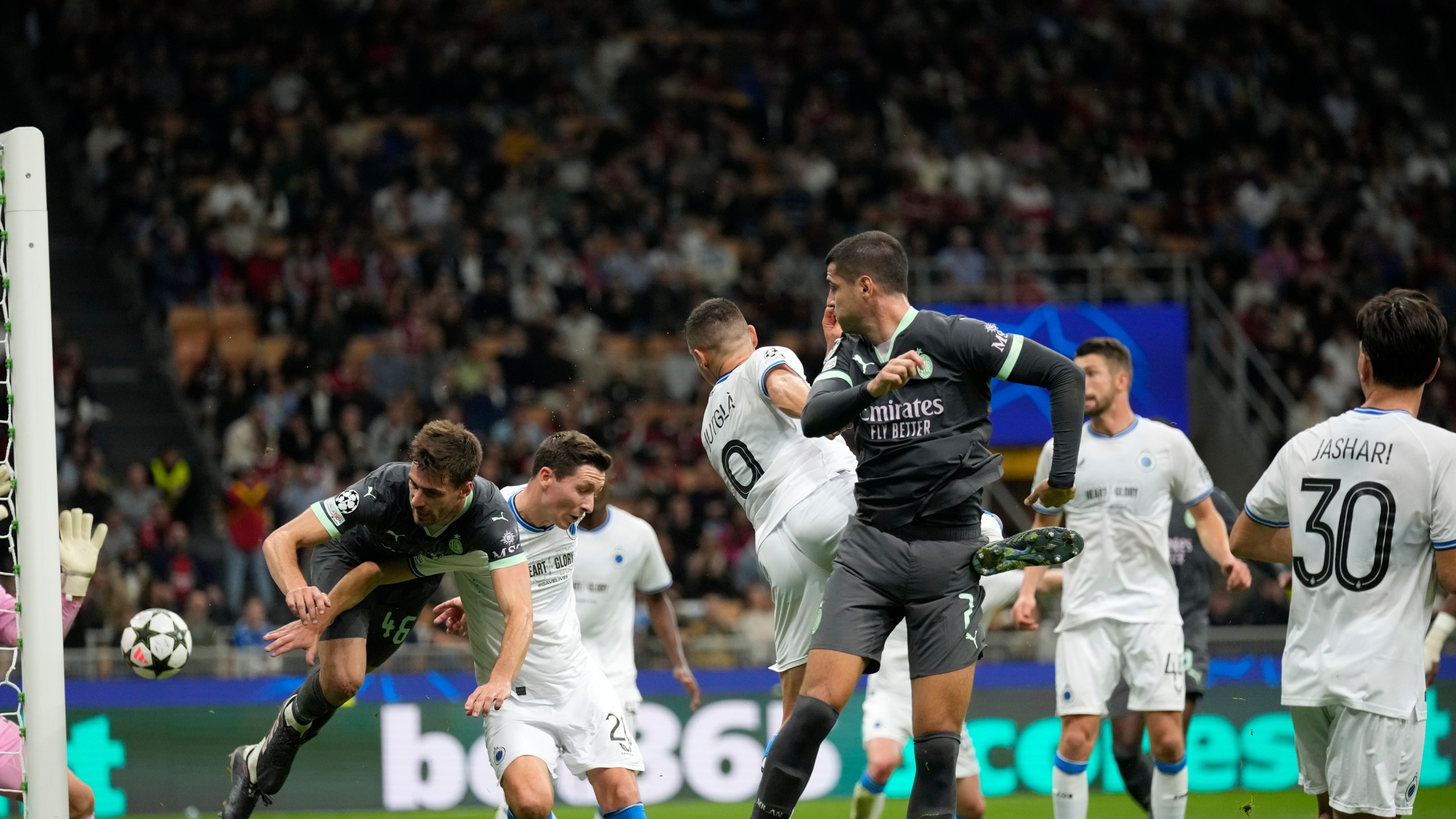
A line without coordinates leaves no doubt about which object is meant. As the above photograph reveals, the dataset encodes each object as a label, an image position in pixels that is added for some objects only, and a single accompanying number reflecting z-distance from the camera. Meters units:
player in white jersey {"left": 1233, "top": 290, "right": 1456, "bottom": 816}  10.32
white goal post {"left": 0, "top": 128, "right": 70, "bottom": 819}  11.76
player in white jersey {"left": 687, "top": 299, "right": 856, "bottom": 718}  13.03
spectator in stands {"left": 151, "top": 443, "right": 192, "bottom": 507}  30.11
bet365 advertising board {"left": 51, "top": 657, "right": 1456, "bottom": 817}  22.34
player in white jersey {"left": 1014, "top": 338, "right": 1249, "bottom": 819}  16.08
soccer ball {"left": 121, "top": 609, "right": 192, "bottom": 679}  13.69
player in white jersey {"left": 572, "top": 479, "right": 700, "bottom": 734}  17.61
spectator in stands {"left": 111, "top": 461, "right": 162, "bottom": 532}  29.28
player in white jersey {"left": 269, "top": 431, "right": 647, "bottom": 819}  13.34
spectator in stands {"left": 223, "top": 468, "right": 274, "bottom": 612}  28.25
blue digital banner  31.61
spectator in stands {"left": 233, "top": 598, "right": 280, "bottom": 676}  23.03
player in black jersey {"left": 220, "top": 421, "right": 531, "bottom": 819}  12.16
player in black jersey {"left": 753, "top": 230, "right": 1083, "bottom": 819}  11.18
